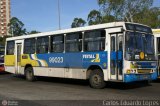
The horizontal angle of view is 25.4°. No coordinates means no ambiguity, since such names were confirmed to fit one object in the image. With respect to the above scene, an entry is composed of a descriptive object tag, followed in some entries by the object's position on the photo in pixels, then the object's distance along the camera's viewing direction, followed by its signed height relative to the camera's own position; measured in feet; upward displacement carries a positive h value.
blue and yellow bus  49.80 +0.63
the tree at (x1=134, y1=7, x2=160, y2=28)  166.61 +19.38
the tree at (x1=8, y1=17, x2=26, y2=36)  390.21 +34.40
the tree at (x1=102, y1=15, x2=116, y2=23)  173.73 +19.41
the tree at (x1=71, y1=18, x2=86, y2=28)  308.30 +31.09
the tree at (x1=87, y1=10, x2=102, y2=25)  247.64 +30.00
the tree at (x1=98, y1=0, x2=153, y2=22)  172.35 +24.82
